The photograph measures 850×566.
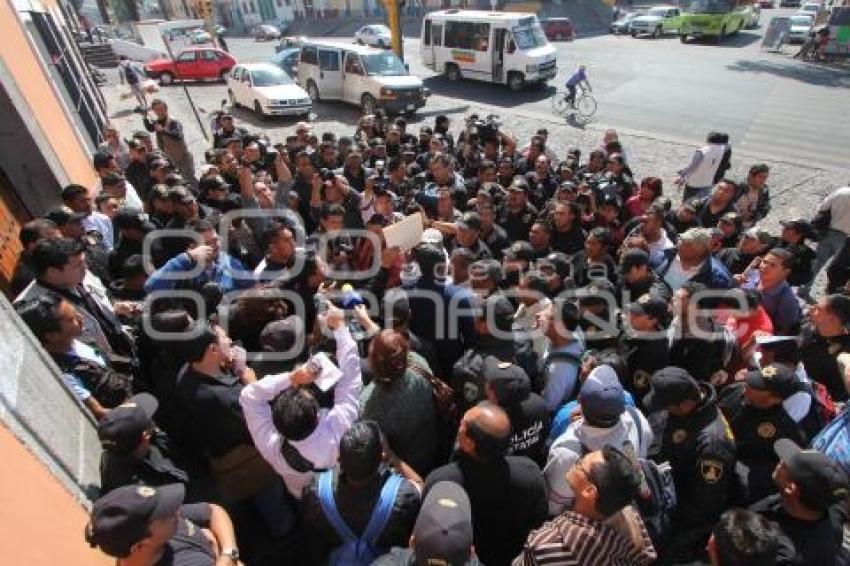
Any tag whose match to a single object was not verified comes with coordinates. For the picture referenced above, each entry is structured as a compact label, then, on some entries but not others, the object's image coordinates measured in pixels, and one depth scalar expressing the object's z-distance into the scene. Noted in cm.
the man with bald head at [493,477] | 240
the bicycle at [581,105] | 1533
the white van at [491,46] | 1759
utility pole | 1716
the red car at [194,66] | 2267
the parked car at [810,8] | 2919
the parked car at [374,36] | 3148
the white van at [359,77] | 1587
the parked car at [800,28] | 2436
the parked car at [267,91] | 1595
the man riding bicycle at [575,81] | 1486
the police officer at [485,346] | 328
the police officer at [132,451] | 239
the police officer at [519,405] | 278
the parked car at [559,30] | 2962
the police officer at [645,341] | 345
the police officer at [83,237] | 445
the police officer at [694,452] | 271
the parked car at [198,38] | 3010
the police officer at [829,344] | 351
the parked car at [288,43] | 2781
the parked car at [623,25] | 3027
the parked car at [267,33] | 4062
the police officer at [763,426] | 284
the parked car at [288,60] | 2281
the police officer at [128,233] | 462
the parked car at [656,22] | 2901
